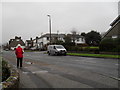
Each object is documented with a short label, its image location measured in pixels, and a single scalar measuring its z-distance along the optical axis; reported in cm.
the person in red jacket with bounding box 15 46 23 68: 1249
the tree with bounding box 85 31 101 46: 6569
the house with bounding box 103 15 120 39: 3087
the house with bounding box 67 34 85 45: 7780
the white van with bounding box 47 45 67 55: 2822
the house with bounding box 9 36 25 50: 12555
